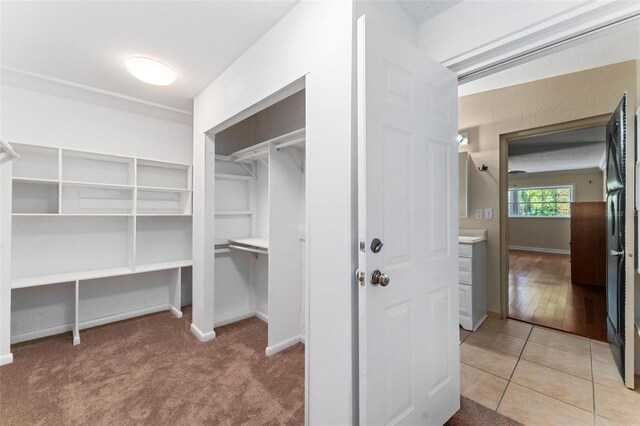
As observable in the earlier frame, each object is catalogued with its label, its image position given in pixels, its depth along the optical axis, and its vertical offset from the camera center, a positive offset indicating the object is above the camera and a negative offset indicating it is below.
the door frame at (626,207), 1.81 +0.08
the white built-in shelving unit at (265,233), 2.44 -0.20
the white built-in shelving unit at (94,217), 2.61 -0.04
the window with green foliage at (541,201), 7.79 +0.42
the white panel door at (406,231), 1.15 -0.08
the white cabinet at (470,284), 2.73 -0.70
